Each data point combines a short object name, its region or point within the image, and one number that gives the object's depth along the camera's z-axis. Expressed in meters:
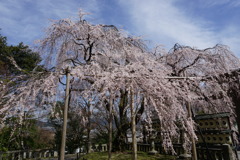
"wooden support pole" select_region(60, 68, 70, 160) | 3.12
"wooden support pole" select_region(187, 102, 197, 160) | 3.96
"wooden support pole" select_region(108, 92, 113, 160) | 5.59
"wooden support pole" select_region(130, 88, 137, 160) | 3.59
